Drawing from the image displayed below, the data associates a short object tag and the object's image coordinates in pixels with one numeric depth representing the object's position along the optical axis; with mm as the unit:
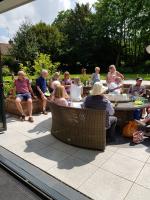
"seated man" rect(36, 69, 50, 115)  3705
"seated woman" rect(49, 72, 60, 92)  3958
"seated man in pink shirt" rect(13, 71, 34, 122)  3522
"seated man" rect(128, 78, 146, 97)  3486
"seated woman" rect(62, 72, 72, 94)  4177
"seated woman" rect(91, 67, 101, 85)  4628
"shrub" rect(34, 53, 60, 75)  4976
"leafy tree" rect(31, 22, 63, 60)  14603
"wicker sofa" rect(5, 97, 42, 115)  3560
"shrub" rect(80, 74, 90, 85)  5826
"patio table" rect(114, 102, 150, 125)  2623
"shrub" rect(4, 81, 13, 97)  4086
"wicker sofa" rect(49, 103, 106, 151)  2118
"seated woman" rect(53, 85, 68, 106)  2568
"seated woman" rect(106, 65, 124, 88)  4086
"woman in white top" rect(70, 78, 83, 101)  3407
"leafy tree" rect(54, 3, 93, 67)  15276
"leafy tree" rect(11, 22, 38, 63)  12060
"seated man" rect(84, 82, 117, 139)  2259
